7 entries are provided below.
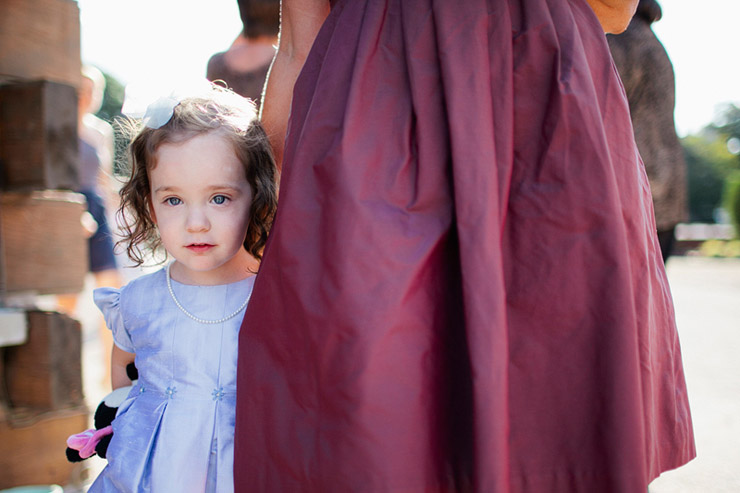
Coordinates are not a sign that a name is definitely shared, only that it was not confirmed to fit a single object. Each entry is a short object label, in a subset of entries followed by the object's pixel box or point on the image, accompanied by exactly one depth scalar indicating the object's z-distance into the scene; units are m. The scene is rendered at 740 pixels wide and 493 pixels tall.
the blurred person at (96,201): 3.27
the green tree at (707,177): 35.47
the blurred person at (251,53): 2.19
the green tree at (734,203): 14.04
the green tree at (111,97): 38.75
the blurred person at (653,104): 2.05
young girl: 1.24
